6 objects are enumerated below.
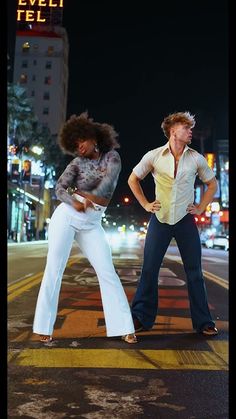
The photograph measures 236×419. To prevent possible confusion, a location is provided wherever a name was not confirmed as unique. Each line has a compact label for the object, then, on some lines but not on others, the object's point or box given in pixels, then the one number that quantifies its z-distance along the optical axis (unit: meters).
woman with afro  4.27
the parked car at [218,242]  41.77
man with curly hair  4.63
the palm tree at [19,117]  48.14
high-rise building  105.88
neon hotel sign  51.04
